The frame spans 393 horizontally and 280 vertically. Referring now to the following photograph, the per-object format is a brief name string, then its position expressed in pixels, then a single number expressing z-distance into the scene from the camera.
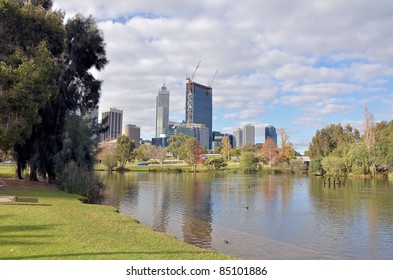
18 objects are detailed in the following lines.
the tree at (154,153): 119.55
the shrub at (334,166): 81.12
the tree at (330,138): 111.88
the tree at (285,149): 116.27
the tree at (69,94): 31.53
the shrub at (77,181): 28.34
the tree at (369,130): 82.19
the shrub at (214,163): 106.31
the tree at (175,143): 131.31
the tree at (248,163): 100.97
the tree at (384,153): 76.62
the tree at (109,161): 99.50
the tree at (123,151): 107.28
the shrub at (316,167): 86.94
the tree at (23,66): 20.45
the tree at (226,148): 140.00
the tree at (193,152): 105.57
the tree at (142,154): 126.06
